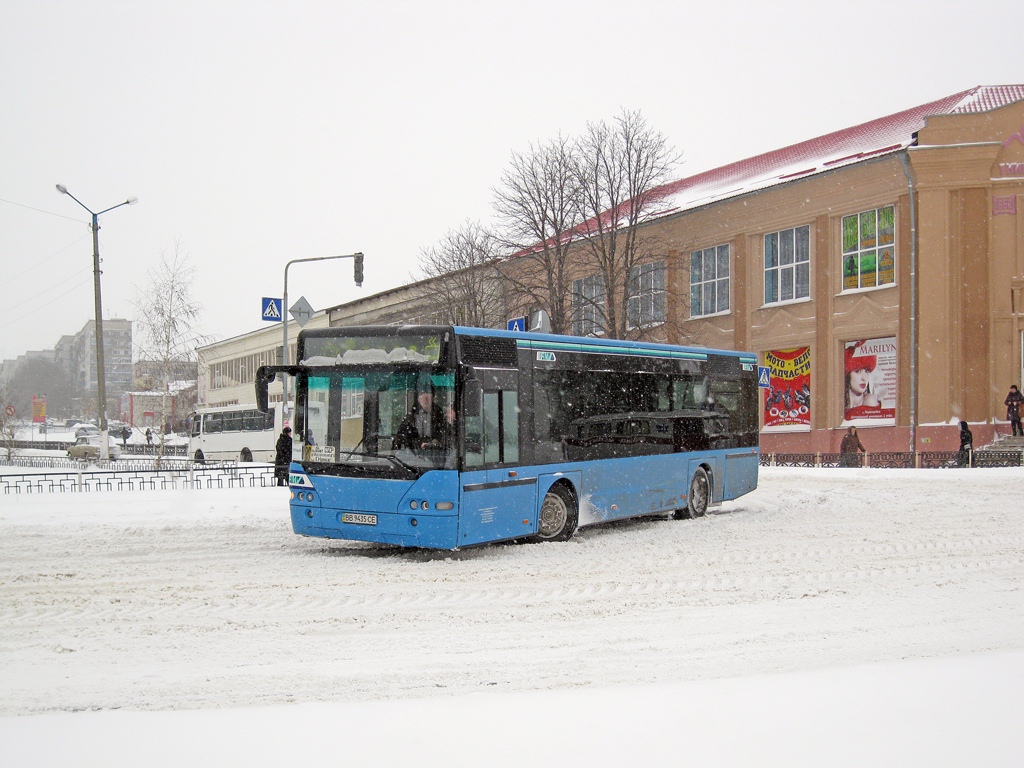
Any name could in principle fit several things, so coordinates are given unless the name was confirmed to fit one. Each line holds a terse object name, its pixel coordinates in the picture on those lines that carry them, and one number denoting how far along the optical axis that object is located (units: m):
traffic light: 27.44
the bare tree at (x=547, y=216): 37.84
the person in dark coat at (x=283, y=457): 13.63
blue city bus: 11.05
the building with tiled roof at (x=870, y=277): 30.36
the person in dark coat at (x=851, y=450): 30.14
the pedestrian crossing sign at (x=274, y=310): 23.12
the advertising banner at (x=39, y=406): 69.50
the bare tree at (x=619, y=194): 37.94
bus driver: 11.02
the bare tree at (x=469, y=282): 41.05
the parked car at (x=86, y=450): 56.41
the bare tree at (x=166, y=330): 28.41
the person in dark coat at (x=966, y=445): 27.39
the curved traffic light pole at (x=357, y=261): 27.19
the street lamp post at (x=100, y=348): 26.17
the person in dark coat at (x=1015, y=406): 29.05
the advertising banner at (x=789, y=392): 35.47
